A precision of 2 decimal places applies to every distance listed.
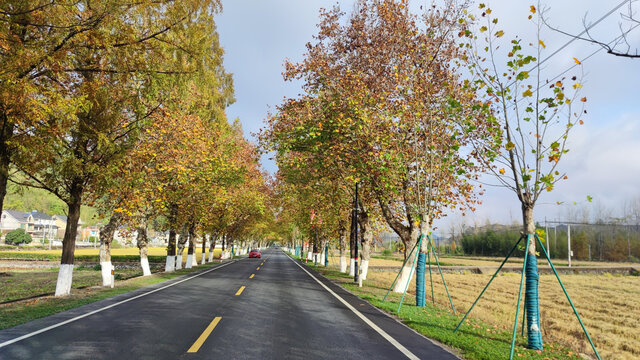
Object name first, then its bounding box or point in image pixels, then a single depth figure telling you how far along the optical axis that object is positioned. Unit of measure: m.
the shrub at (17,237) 67.31
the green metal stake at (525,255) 6.96
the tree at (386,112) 13.08
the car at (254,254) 52.52
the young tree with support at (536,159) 6.91
